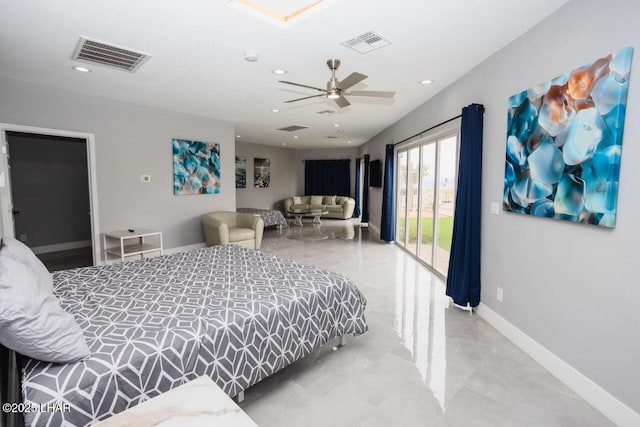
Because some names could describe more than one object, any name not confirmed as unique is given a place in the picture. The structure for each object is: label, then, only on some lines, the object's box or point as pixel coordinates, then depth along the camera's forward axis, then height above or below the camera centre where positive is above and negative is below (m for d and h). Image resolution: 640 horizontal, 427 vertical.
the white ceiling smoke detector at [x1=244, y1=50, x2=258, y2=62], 2.88 +1.27
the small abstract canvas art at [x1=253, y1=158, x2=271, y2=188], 10.09 +0.53
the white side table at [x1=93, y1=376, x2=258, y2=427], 0.96 -0.73
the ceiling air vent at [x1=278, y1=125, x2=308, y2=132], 7.02 +1.40
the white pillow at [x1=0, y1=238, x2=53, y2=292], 1.72 -0.41
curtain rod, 3.62 +0.87
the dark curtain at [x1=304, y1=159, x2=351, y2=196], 11.31 +0.44
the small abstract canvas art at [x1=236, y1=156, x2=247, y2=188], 9.62 +0.52
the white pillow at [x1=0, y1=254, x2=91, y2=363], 1.20 -0.56
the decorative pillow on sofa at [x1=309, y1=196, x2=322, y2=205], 10.92 -0.39
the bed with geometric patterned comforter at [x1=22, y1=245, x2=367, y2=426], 1.33 -0.78
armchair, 5.26 -0.73
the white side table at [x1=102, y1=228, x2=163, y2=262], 4.42 -0.89
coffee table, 8.79 -0.72
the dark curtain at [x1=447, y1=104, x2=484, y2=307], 3.09 -0.23
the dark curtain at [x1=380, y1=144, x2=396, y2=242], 6.66 -0.23
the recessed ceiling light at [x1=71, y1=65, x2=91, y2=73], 3.32 +1.30
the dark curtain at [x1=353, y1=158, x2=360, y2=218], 10.82 -0.14
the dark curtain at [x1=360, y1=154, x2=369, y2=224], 9.07 -0.10
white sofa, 10.34 -0.53
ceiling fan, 2.85 +0.95
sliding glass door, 4.23 -0.10
